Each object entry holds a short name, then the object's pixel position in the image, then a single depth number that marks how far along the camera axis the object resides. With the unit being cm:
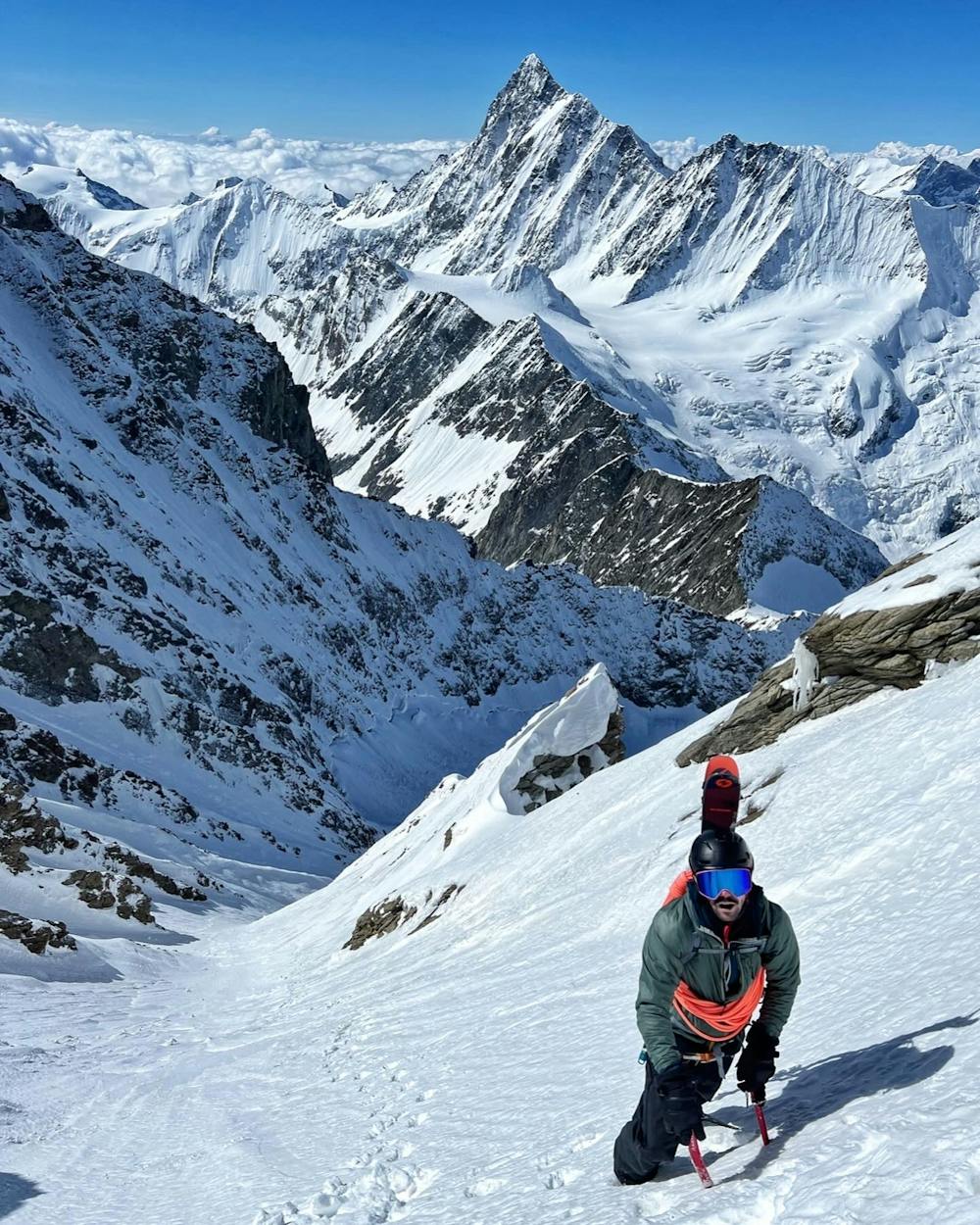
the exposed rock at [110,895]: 3481
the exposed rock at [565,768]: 3020
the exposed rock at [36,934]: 2570
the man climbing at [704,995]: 650
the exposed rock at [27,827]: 3706
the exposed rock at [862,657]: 1744
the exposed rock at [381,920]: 2608
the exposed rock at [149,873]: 4119
